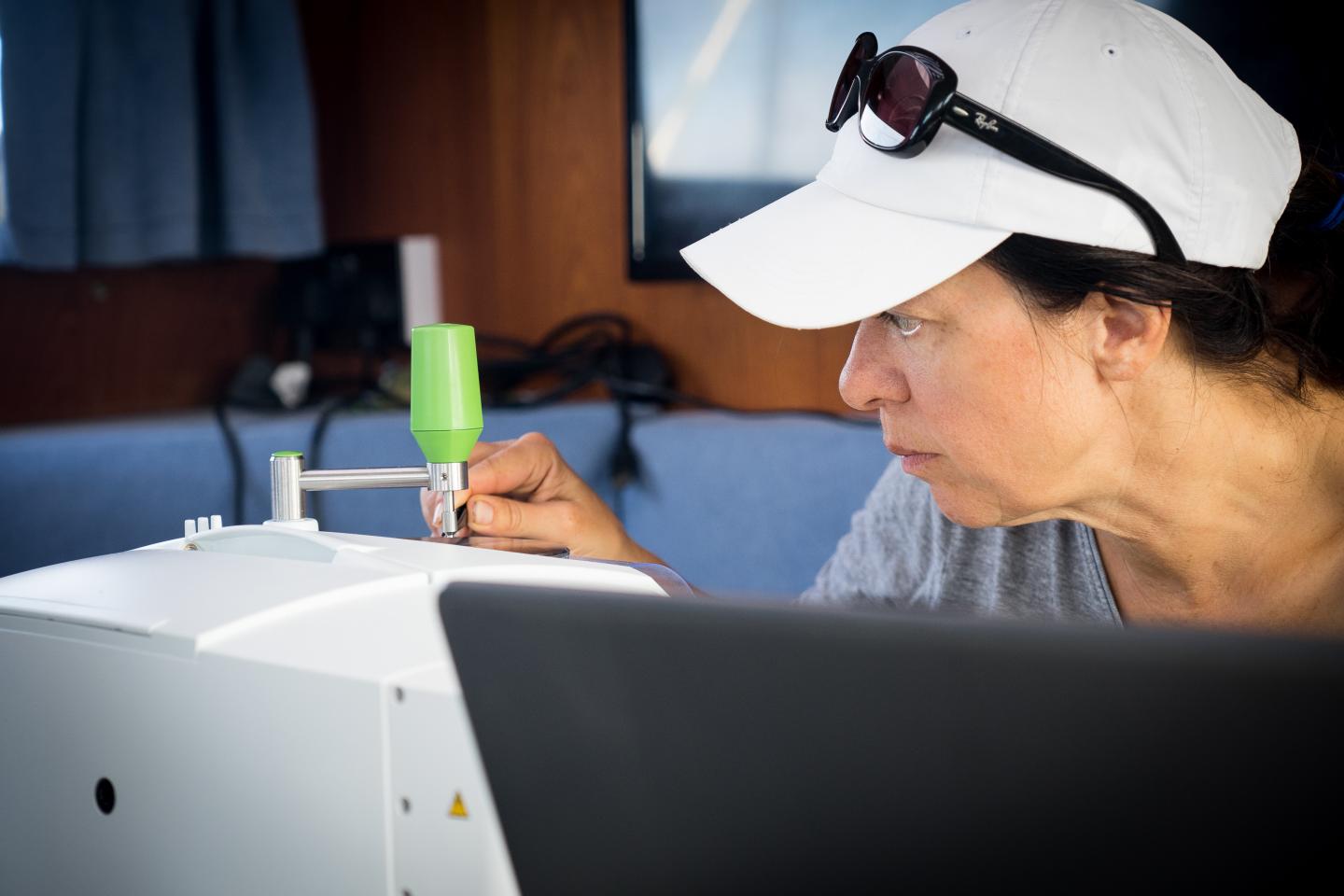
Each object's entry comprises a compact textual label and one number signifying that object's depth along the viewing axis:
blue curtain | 1.62
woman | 0.69
